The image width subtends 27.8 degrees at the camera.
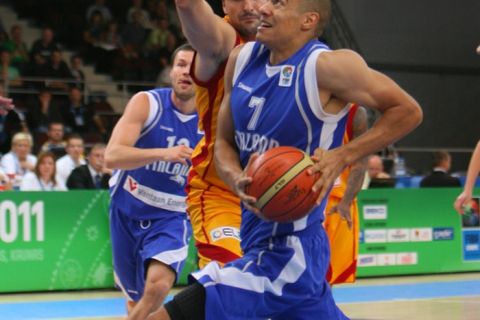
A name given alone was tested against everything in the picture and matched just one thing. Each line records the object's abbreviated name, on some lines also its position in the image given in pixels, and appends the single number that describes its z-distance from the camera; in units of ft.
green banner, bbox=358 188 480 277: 42.04
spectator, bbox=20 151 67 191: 37.70
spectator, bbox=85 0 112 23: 62.54
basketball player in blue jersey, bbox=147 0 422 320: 13.75
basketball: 13.19
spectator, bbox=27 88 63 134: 49.96
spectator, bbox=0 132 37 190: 39.42
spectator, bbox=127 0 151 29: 63.71
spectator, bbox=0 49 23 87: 53.42
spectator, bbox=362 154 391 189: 43.88
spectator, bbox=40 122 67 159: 41.96
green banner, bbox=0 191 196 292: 36.11
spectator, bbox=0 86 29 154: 46.62
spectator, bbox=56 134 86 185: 40.04
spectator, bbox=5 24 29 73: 54.95
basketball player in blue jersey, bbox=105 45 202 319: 21.32
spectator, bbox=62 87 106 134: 52.24
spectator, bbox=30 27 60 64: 54.75
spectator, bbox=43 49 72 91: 54.65
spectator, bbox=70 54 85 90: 56.08
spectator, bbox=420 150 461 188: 45.37
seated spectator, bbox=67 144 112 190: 38.65
